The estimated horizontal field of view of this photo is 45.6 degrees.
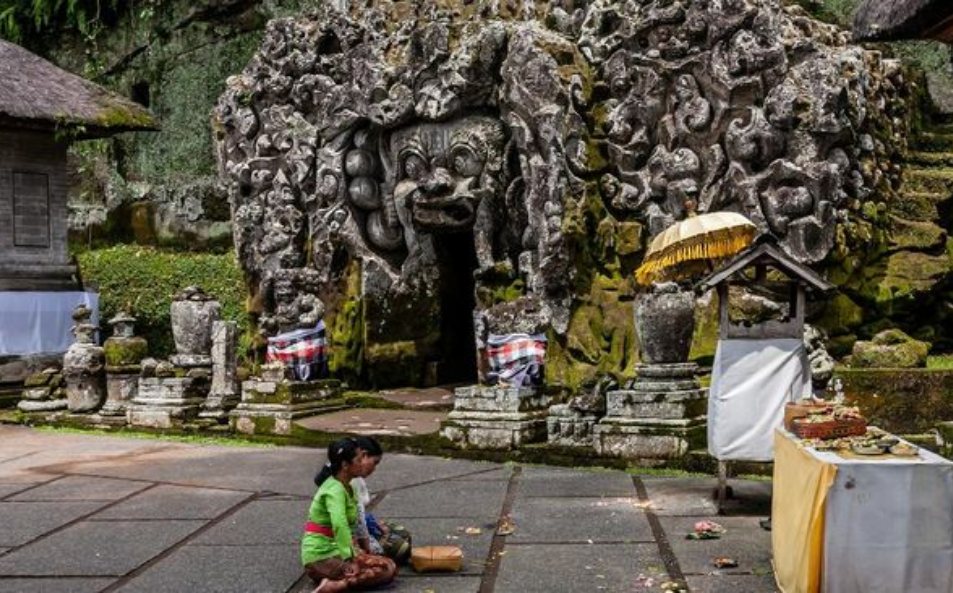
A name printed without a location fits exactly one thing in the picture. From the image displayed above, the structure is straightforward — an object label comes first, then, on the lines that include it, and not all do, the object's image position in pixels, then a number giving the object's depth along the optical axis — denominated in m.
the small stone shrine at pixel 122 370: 15.02
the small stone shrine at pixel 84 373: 15.28
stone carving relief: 13.61
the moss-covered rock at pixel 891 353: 10.82
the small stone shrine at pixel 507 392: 11.50
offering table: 5.39
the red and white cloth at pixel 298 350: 14.28
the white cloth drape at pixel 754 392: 8.11
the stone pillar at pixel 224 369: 14.22
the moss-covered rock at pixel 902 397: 10.09
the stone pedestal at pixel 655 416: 10.33
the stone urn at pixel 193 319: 14.61
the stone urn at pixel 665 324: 10.49
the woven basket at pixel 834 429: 6.09
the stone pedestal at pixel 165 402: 14.23
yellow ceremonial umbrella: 8.78
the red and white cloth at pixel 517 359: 12.03
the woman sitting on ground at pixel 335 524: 6.26
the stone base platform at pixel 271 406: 13.36
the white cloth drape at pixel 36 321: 17.77
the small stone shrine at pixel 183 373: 14.30
